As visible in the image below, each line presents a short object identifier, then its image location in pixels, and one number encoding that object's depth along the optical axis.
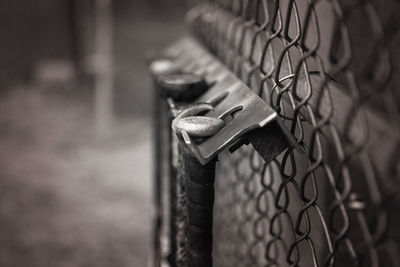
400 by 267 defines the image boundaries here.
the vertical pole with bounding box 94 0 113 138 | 2.35
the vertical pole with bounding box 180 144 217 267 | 0.56
